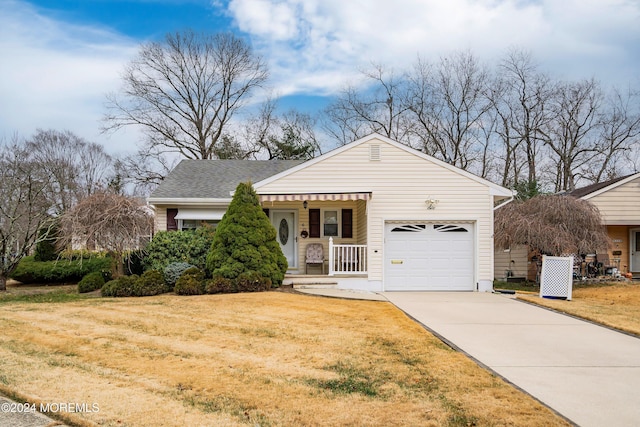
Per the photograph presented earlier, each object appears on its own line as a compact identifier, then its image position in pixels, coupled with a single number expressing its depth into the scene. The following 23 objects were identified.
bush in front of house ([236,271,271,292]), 13.59
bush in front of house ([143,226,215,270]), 14.90
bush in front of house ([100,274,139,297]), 13.40
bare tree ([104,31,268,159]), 31.52
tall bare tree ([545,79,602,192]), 30.34
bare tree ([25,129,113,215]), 30.44
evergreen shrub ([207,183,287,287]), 13.90
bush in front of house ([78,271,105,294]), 14.72
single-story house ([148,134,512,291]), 15.26
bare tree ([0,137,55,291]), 14.84
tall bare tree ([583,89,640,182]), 29.78
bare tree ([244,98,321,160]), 31.98
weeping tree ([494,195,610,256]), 16.91
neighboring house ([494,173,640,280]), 19.70
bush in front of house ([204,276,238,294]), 13.45
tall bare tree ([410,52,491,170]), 30.97
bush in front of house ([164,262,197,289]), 14.15
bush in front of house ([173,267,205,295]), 13.32
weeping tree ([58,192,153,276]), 14.50
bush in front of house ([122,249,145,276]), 15.69
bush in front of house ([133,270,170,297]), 13.50
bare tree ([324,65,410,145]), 32.31
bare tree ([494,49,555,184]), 30.45
